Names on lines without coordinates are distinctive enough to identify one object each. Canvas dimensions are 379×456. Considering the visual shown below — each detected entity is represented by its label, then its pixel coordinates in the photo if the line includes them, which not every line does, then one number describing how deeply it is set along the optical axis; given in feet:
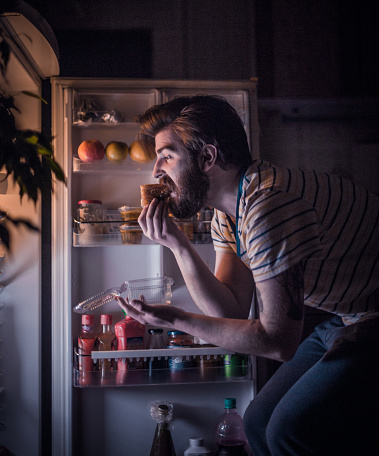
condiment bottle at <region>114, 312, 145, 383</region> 5.80
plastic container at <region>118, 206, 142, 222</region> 5.88
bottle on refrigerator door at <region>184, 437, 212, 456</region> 5.83
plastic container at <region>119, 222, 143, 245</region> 5.80
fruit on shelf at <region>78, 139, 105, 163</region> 5.86
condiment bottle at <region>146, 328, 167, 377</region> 5.95
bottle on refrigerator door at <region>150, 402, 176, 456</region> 5.70
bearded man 3.41
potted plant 2.80
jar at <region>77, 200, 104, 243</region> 5.81
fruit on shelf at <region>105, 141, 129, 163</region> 5.97
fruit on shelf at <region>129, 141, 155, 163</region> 5.90
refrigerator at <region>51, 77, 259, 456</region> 5.85
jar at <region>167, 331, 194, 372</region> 5.87
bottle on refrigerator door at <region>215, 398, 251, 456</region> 5.65
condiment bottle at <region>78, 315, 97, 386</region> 5.72
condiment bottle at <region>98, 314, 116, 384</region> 5.81
